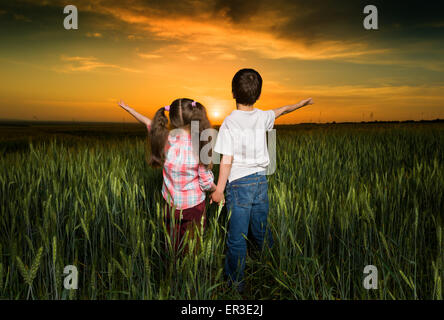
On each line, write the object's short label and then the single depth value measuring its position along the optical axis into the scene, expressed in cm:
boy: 205
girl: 217
